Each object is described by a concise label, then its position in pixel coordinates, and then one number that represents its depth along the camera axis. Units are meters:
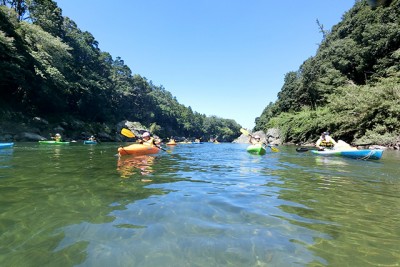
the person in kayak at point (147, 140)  13.12
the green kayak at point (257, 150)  14.68
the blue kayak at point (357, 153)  11.21
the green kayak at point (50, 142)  20.68
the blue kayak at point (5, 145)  13.64
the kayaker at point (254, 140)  16.48
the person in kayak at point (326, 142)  15.23
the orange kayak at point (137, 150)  11.40
